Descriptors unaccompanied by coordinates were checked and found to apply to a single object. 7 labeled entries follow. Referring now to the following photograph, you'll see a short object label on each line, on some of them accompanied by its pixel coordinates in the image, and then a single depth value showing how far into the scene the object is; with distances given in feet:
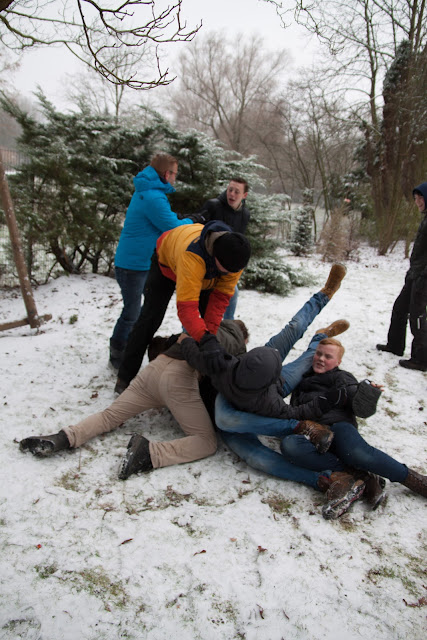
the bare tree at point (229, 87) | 79.25
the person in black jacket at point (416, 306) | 12.71
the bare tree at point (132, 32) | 8.05
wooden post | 15.02
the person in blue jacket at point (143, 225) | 11.21
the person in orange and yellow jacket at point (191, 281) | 8.02
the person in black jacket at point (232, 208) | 13.32
